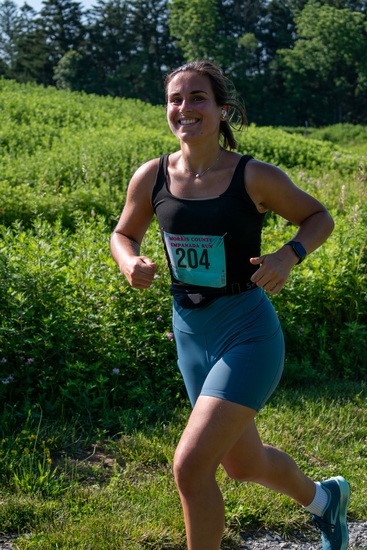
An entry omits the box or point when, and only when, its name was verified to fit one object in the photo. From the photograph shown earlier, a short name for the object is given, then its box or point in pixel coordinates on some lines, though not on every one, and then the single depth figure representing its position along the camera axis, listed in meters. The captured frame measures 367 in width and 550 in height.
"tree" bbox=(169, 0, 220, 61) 66.44
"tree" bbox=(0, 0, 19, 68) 79.88
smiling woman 2.86
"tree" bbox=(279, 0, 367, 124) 62.72
